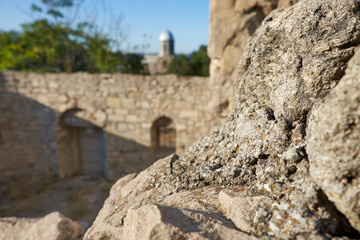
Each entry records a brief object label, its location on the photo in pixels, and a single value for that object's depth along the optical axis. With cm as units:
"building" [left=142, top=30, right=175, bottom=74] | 3066
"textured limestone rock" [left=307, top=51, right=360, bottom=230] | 89
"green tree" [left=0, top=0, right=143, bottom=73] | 868
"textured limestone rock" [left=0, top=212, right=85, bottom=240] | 230
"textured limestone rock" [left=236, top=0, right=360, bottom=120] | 125
